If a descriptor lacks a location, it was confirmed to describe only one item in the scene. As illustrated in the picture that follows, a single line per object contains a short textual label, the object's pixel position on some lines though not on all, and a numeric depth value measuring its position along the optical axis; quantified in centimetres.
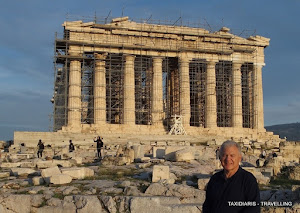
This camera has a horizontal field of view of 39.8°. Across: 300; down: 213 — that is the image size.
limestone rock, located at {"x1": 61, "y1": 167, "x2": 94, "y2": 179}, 1343
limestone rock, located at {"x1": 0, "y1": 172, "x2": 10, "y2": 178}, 1502
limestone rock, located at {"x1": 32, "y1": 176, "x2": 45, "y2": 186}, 1298
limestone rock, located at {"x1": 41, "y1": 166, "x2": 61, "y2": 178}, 1317
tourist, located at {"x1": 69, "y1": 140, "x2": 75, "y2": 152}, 2533
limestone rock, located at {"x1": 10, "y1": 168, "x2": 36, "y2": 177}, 1507
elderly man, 435
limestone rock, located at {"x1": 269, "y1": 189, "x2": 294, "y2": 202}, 1016
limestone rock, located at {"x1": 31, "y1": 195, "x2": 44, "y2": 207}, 1062
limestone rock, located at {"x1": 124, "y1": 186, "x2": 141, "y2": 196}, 1111
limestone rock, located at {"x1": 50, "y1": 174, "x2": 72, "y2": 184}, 1251
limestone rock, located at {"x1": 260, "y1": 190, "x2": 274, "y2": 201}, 1074
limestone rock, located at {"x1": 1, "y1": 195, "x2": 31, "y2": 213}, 1052
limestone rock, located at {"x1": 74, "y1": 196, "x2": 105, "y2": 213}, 1014
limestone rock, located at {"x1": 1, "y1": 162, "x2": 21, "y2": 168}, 1847
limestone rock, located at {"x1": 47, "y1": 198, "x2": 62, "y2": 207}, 1049
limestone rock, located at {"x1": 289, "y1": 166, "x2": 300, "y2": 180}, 1592
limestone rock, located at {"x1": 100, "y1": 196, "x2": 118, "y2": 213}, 1016
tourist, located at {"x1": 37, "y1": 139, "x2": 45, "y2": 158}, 2364
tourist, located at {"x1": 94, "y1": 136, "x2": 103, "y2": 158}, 2320
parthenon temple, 3659
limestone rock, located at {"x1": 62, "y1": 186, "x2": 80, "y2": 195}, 1129
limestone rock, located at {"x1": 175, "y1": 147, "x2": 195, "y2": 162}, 1803
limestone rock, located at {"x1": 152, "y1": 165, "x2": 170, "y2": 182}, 1289
